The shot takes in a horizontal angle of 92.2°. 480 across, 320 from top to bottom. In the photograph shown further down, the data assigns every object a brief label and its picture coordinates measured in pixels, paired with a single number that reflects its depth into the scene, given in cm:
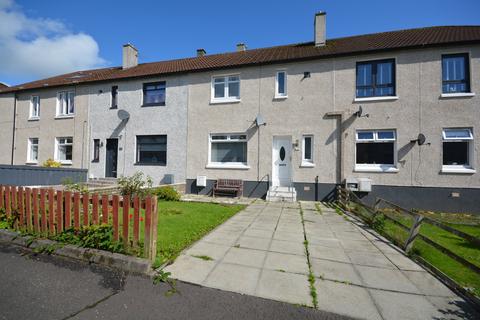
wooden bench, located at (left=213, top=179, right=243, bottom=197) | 1158
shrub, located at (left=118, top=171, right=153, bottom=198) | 916
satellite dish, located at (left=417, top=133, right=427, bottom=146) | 961
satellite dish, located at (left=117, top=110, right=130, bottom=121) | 1366
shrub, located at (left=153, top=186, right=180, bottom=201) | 1023
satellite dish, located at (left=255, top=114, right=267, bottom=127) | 1148
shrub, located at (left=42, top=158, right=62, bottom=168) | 1429
